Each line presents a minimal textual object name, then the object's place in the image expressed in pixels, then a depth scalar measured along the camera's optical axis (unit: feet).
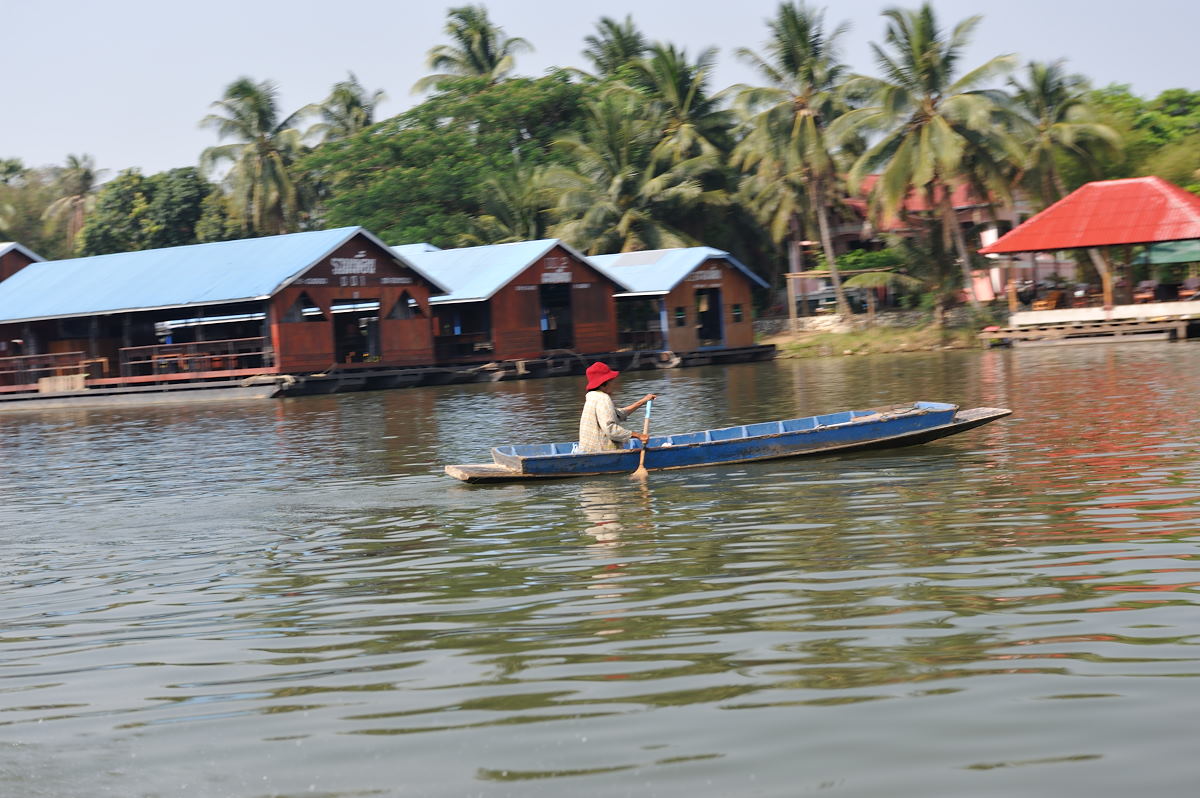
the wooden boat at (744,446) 46.42
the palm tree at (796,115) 167.32
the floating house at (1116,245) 132.77
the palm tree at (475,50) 217.36
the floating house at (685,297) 160.86
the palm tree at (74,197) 245.65
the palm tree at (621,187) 176.96
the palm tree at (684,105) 181.78
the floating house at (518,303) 148.15
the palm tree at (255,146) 204.74
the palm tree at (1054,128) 161.68
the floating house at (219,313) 129.39
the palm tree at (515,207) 188.85
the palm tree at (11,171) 268.82
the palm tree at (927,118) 146.00
